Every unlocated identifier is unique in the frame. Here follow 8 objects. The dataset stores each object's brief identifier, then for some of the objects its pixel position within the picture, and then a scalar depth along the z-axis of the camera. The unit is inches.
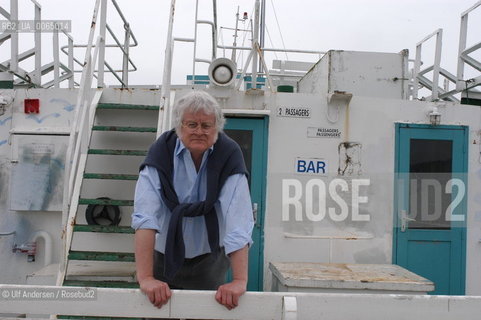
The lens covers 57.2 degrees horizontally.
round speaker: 176.6
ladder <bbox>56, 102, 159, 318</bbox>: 143.3
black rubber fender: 164.7
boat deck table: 146.7
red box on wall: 190.7
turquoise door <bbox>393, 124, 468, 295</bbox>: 190.2
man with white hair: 81.5
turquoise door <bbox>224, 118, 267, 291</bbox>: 183.9
